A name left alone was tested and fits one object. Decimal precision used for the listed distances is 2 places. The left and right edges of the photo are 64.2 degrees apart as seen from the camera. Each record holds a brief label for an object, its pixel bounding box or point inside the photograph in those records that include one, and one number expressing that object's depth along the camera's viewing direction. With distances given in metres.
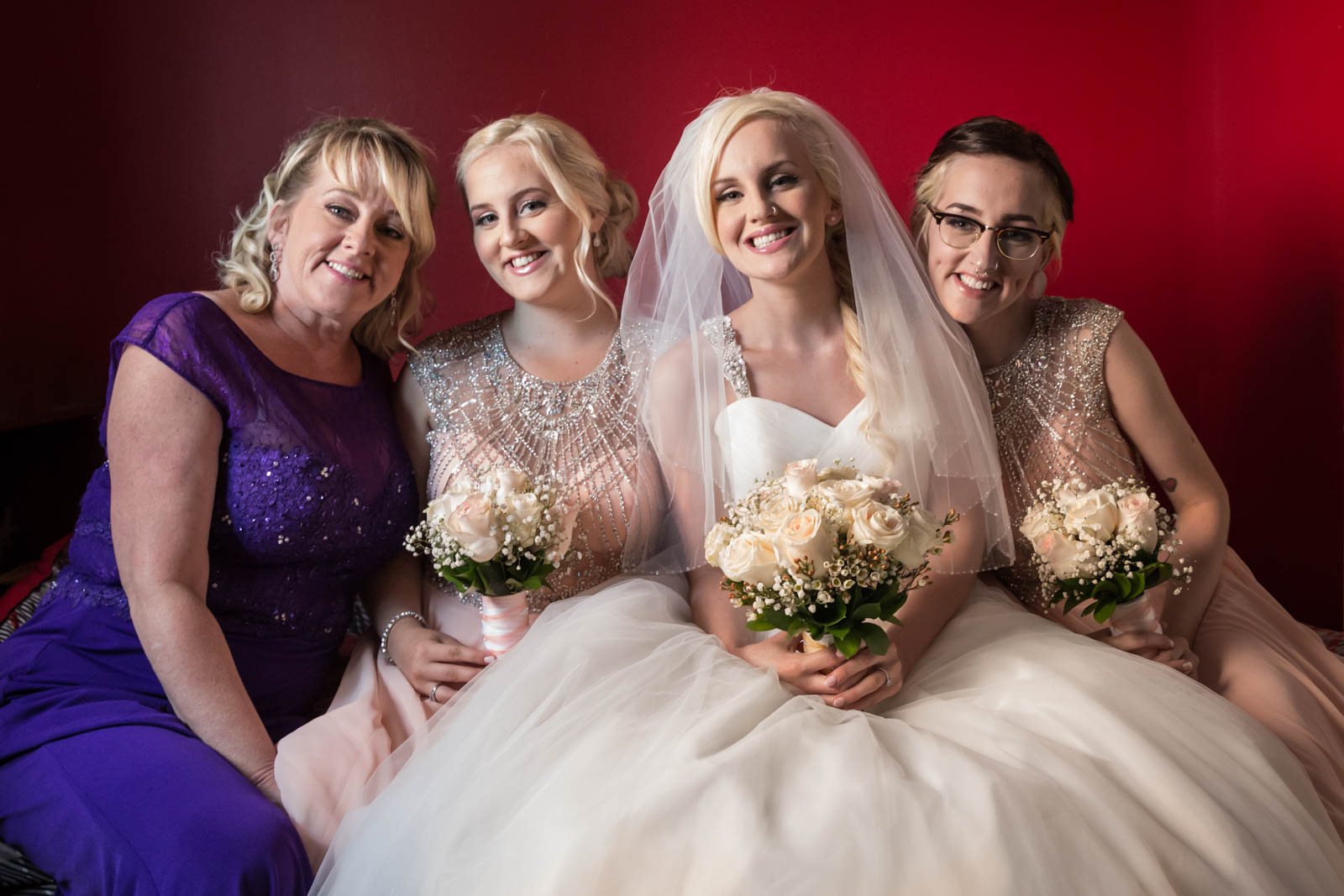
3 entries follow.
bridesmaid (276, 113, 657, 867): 2.66
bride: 1.63
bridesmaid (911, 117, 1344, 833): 2.57
